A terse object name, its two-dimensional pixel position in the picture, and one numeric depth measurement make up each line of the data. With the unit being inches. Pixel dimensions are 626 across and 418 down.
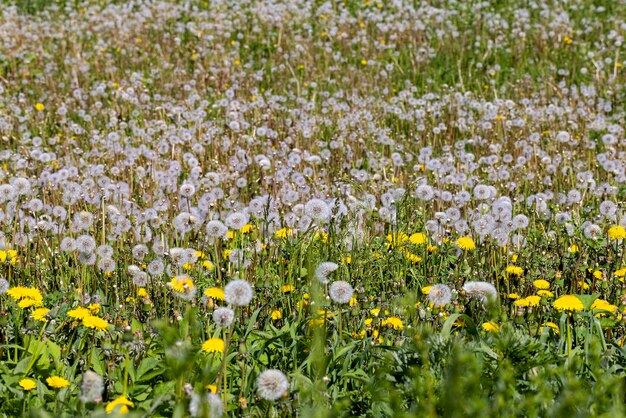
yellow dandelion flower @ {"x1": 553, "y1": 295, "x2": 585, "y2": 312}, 228.4
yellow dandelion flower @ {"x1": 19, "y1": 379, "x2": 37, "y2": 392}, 191.2
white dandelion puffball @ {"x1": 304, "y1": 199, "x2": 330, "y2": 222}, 284.5
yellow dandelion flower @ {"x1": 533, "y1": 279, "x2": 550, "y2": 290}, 257.8
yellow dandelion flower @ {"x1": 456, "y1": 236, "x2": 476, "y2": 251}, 288.7
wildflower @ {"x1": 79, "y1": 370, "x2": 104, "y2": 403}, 151.6
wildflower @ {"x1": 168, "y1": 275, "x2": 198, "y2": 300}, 222.4
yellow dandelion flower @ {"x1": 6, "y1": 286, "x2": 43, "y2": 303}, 230.8
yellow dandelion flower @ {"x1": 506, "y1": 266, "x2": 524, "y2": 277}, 271.6
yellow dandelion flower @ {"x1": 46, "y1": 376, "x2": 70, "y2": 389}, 187.9
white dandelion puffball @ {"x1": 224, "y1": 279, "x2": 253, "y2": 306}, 189.0
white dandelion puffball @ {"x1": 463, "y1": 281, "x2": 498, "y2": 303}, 222.0
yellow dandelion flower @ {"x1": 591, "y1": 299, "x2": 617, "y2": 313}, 244.8
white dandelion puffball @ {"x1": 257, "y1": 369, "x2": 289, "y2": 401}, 166.7
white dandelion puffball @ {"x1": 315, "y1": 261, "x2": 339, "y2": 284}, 229.5
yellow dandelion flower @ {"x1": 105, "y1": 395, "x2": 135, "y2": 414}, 166.7
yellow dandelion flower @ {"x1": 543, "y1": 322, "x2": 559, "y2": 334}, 236.0
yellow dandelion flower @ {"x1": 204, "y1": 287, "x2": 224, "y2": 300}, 234.8
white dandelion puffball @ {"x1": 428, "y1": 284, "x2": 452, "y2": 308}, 224.7
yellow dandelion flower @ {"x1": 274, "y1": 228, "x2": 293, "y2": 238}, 301.0
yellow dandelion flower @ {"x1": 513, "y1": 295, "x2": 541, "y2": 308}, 244.3
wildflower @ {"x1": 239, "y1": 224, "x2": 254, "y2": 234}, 314.5
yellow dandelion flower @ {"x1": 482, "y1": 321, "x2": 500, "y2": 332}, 198.9
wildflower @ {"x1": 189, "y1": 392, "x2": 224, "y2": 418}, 150.8
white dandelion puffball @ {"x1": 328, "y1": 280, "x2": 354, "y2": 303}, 217.6
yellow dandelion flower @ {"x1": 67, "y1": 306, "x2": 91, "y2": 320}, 211.3
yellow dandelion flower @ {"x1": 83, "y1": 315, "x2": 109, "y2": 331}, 205.0
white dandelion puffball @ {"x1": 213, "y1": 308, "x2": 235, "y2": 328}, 194.7
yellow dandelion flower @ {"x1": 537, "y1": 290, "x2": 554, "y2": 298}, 248.2
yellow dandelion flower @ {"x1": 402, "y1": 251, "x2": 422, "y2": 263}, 285.5
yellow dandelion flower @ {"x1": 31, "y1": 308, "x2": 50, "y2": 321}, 225.6
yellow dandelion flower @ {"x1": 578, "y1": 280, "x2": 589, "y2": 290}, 271.4
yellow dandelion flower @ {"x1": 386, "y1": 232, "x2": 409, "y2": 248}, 293.6
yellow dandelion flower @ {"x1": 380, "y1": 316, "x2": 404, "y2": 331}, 231.3
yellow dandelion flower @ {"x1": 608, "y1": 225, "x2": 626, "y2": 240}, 292.5
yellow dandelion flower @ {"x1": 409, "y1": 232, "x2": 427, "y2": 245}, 302.7
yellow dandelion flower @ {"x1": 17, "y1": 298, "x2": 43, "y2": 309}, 225.9
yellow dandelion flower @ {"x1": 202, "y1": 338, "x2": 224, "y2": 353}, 205.9
